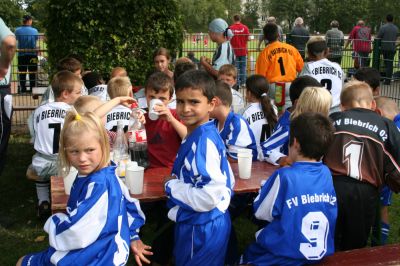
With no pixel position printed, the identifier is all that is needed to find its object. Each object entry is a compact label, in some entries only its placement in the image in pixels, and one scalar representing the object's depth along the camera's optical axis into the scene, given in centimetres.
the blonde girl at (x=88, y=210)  283
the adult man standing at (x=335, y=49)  1098
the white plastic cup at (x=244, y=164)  394
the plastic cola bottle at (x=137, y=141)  401
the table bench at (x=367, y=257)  336
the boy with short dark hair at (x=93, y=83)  651
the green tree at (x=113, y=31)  769
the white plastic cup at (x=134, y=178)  354
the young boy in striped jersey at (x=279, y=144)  439
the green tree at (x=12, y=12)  2452
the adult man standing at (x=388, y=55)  984
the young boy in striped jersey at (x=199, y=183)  312
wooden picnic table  352
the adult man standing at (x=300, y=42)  1111
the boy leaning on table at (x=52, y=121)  527
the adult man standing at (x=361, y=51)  1010
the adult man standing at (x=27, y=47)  1124
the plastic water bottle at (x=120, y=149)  392
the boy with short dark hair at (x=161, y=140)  429
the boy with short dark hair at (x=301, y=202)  314
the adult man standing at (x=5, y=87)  464
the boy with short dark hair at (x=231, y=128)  449
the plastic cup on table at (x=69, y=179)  352
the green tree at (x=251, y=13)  7278
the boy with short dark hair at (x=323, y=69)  698
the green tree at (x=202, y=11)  6997
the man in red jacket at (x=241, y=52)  1220
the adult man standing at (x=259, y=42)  1364
